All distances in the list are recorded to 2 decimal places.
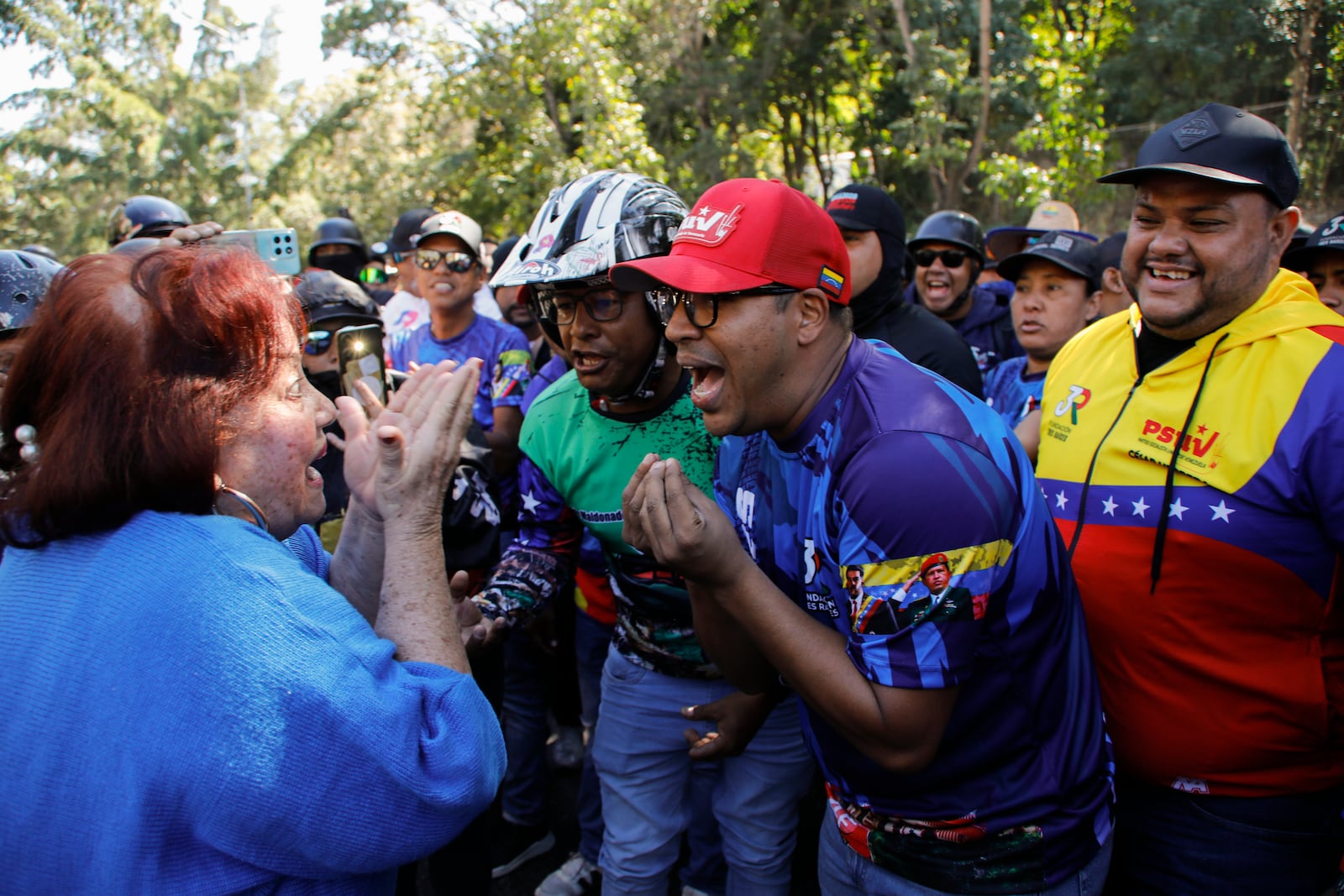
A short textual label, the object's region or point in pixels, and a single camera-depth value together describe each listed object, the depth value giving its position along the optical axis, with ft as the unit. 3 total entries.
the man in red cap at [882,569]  5.40
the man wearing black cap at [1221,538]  6.33
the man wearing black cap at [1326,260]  10.90
